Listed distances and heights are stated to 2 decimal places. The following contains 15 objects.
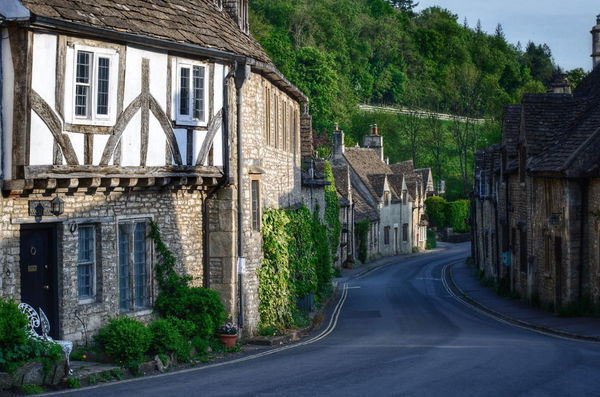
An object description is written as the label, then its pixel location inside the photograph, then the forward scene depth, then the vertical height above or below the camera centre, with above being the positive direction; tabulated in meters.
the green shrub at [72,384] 16.48 -2.56
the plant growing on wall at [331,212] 51.53 +0.83
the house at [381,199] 74.31 +2.26
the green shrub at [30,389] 15.65 -2.52
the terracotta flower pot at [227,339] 22.36 -2.49
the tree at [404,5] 163.38 +36.60
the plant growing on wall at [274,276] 25.62 -1.26
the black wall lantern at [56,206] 18.48 +0.44
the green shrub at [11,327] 15.80 -1.55
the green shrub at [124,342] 18.53 -2.11
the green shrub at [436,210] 96.12 +1.63
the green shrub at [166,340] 19.41 -2.17
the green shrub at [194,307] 21.73 -1.73
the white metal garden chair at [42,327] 16.95 -1.73
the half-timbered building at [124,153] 17.75 +1.55
